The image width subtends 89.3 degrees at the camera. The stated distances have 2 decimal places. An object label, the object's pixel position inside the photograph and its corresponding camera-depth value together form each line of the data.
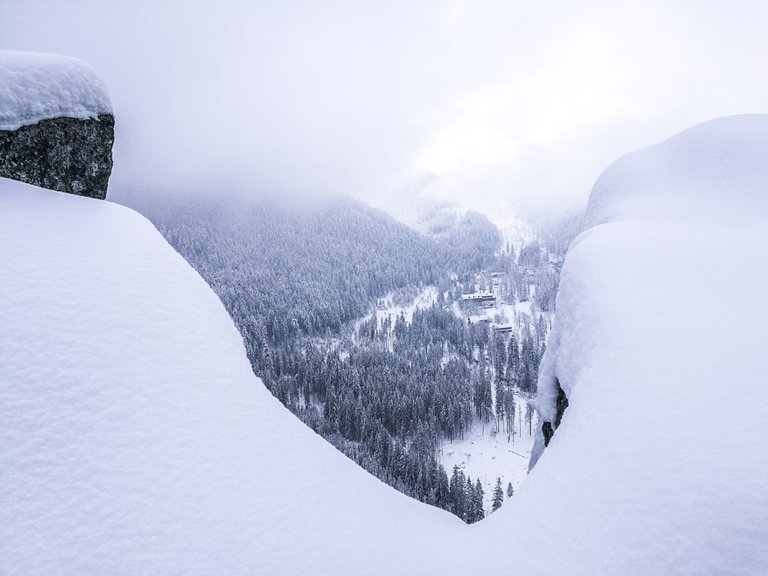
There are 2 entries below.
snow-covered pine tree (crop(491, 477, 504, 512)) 63.72
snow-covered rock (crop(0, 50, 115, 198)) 11.73
